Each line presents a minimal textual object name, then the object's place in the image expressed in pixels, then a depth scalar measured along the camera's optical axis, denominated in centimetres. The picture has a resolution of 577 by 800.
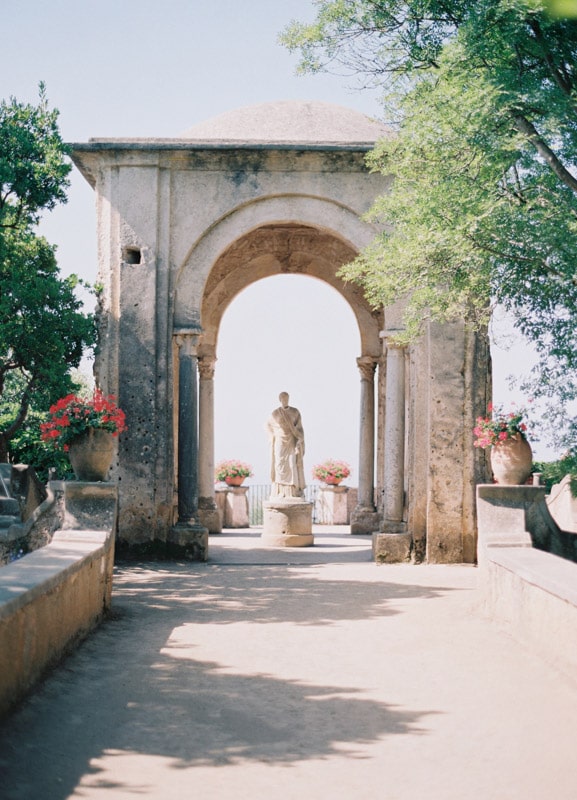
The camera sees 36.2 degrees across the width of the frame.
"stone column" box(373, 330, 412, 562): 1283
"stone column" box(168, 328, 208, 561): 1312
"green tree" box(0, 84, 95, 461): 1209
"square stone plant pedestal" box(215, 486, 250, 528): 1983
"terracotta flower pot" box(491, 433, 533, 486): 962
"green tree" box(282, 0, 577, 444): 748
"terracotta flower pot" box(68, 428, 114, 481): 936
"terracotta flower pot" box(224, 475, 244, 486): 1980
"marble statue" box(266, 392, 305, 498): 1633
